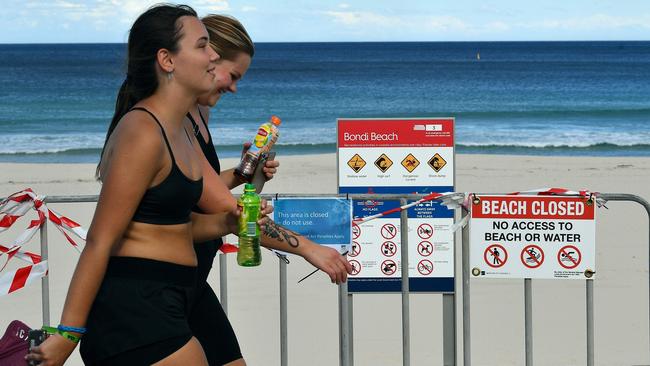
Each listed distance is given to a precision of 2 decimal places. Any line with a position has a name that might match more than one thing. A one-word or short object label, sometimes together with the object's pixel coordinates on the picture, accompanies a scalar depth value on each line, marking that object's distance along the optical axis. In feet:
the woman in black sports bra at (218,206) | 10.94
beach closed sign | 15.89
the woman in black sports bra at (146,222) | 8.68
